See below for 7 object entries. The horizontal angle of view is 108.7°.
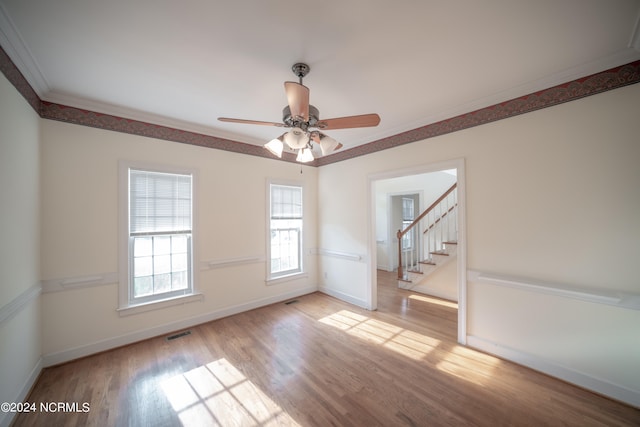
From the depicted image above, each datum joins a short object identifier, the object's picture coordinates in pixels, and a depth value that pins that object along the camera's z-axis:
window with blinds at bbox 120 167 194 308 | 2.85
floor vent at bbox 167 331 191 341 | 2.95
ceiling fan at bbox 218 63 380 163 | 1.72
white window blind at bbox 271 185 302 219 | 4.20
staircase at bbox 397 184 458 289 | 4.49
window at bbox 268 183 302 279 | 4.18
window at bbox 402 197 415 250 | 7.18
